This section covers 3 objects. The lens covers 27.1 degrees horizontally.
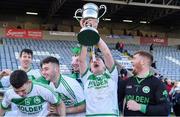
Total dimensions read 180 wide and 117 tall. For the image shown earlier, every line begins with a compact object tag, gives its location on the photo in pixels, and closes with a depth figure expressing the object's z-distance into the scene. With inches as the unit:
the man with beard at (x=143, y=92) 136.5
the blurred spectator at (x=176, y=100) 261.3
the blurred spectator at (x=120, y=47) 924.7
